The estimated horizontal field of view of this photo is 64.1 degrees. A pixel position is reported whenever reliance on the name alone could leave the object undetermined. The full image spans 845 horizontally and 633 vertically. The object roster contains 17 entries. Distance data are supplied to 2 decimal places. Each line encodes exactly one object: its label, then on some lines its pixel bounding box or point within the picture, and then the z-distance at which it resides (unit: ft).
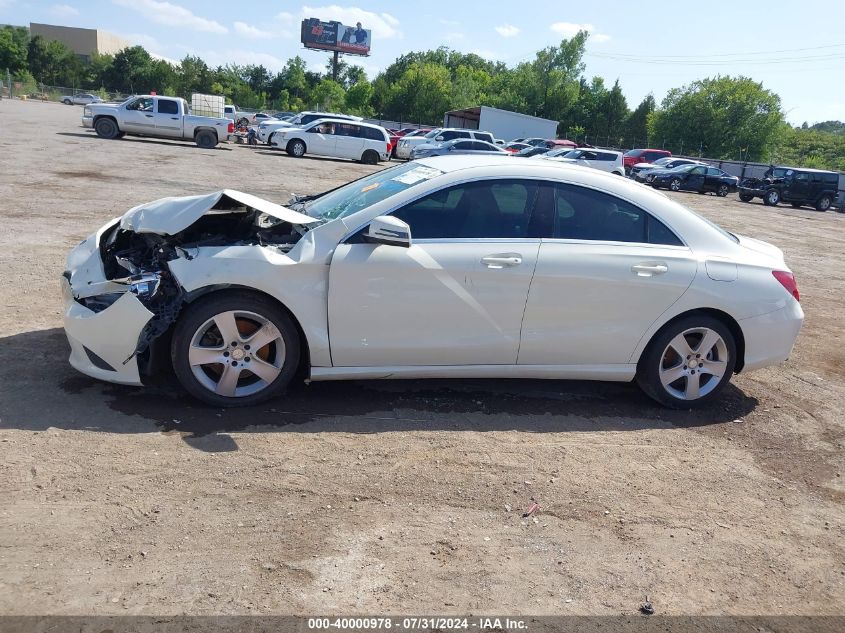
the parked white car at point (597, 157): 104.88
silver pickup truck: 85.61
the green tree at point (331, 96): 258.37
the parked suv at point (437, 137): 106.01
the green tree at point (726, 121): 224.33
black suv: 103.04
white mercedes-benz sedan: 13.74
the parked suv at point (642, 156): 142.17
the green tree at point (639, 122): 257.75
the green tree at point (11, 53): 258.37
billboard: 300.81
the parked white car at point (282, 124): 105.60
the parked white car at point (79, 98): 219.20
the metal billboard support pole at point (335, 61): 306.16
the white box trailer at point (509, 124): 174.50
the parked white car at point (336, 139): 92.22
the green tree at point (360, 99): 251.56
